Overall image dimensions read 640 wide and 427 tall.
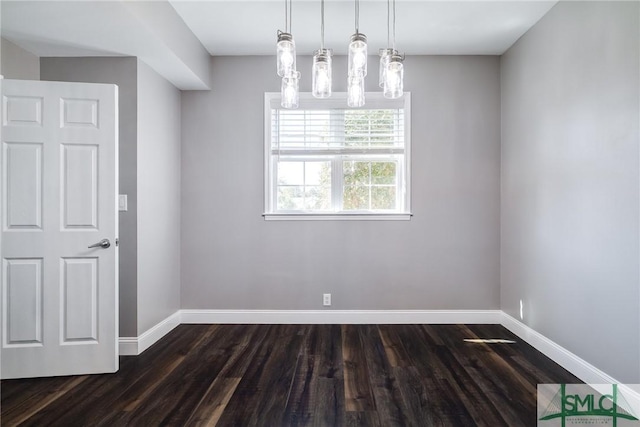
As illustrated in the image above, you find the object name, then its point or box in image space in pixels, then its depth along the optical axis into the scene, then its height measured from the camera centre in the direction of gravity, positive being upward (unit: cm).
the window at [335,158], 380 +56
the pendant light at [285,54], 212 +92
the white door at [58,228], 250 -12
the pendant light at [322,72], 218 +84
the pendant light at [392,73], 219 +84
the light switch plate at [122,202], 297 +7
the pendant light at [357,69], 210 +86
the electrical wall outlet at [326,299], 374 -89
